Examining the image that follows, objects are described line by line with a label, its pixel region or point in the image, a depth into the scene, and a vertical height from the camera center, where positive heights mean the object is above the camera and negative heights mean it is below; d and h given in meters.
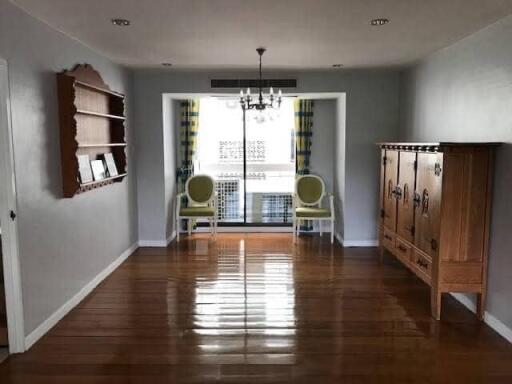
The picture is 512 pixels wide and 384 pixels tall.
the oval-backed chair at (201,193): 6.66 -0.73
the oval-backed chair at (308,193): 6.60 -0.72
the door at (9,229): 2.84 -0.56
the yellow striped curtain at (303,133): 6.77 +0.20
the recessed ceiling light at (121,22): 3.31 +0.95
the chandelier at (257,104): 4.61 +0.44
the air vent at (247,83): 5.77 +0.83
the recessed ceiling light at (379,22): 3.32 +0.95
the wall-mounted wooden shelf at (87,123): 3.61 +0.22
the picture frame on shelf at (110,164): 4.66 -0.20
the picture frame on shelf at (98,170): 4.24 -0.24
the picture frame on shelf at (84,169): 3.86 -0.21
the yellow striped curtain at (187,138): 6.77 +0.12
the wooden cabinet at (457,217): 3.38 -0.56
